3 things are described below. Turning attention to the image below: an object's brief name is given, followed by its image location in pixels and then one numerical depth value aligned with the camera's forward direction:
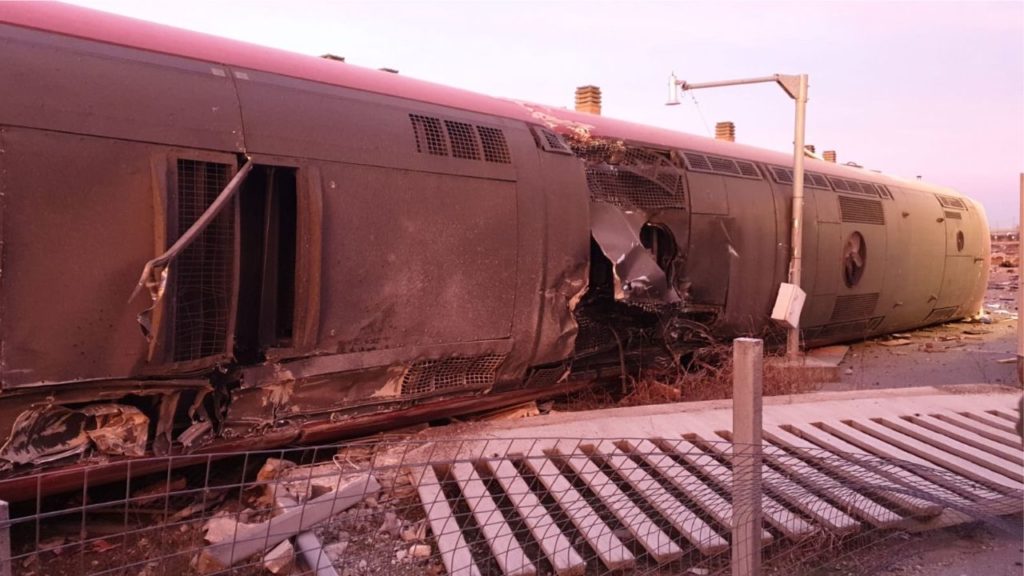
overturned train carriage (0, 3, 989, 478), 3.40
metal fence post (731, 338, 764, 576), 2.88
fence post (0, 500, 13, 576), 1.79
